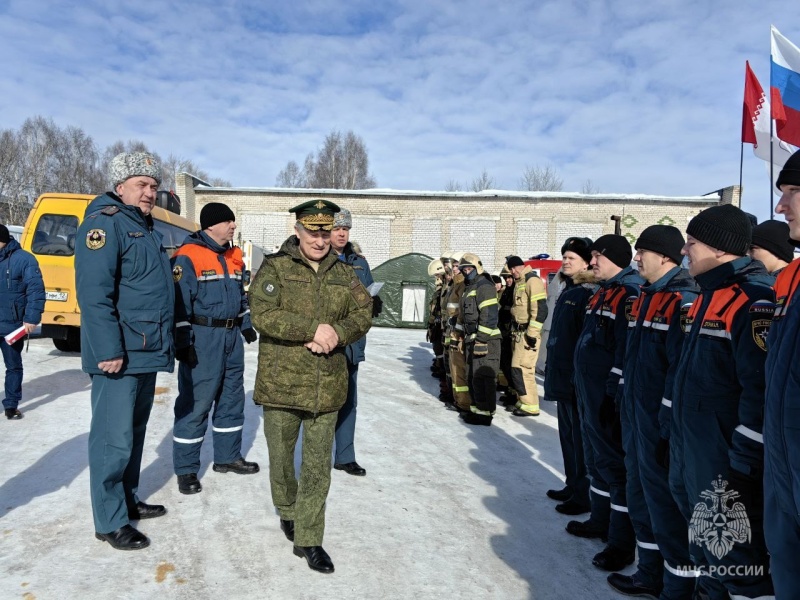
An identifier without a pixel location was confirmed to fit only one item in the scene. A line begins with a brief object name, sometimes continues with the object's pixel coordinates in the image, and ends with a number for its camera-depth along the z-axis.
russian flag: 6.00
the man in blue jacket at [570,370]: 4.05
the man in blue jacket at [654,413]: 2.64
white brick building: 25.48
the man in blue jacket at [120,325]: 3.00
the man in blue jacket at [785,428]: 1.61
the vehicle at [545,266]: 12.61
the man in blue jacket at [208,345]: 4.01
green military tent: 18.55
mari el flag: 6.90
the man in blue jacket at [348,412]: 4.54
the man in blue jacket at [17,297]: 5.68
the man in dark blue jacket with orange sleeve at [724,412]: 2.04
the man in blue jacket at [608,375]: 3.24
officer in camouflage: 2.89
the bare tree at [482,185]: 51.65
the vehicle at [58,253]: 8.74
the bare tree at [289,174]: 57.09
